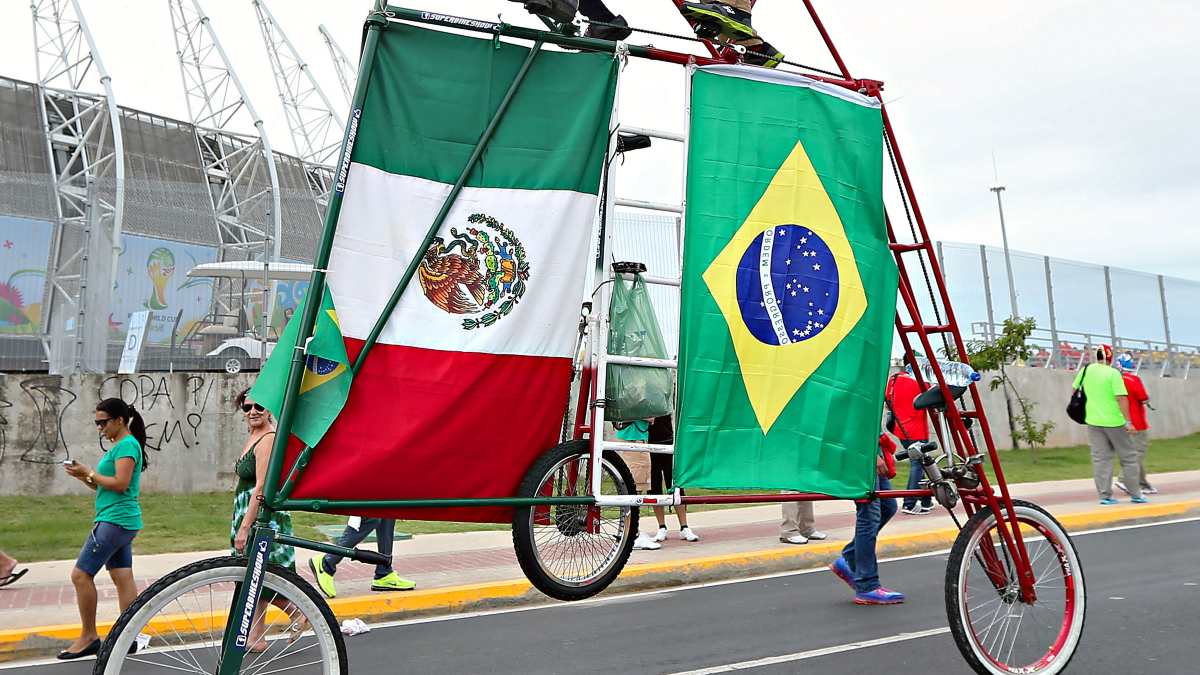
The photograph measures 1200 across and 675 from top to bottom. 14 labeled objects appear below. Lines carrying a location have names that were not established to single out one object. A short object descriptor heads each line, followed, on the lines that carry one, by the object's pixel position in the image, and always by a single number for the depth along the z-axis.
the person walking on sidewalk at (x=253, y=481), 6.47
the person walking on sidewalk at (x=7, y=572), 8.77
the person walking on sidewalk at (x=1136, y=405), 14.62
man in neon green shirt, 13.77
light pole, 27.41
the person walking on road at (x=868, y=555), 8.12
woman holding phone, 6.98
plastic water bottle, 5.39
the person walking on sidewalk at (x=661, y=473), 7.71
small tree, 22.30
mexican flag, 4.10
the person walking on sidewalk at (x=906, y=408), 11.75
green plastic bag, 4.66
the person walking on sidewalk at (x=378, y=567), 8.32
